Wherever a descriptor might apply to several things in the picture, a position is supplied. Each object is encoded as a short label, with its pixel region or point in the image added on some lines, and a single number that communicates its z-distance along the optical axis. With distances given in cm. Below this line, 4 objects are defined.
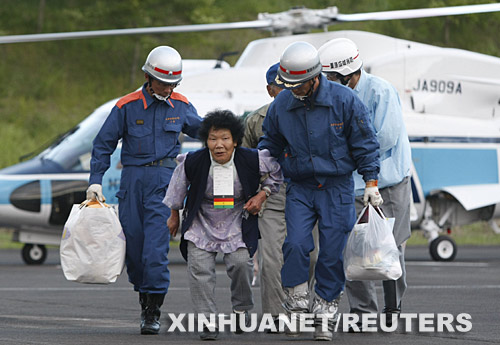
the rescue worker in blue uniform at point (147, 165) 1667
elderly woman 1571
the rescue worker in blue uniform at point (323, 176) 1530
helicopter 3259
